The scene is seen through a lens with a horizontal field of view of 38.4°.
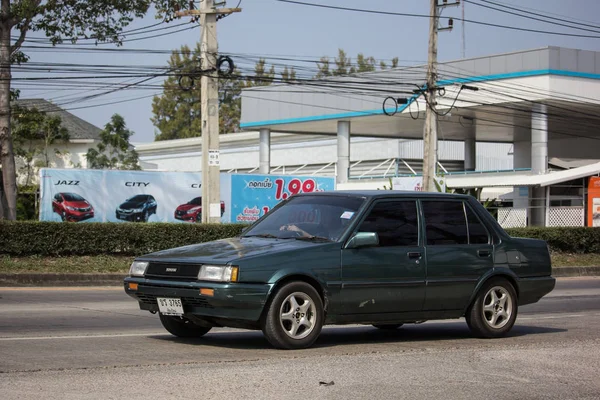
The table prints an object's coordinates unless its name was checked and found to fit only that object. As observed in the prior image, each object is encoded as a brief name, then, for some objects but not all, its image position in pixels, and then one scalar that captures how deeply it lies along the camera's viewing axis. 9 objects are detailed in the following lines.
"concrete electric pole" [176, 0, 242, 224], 23.03
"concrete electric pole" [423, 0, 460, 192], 28.05
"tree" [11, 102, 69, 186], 44.06
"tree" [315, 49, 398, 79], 103.03
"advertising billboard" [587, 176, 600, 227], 32.91
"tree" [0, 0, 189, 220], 25.03
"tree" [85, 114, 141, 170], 53.59
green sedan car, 8.24
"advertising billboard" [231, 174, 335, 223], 33.69
